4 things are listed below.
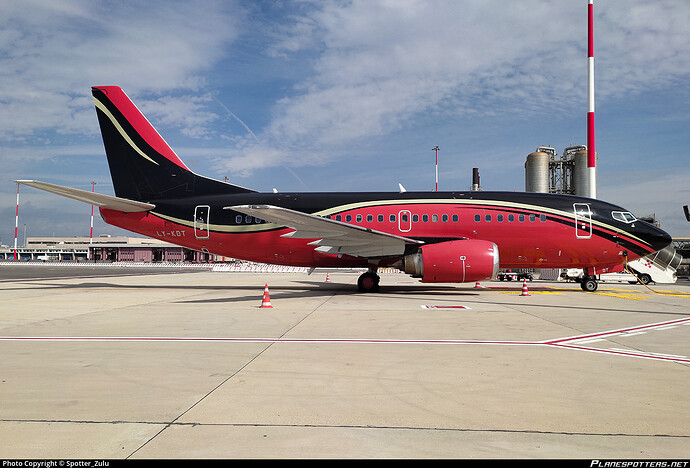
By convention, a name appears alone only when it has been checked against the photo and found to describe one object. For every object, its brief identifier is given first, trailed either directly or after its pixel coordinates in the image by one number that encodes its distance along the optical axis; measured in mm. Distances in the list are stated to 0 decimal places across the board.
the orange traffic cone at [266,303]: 12274
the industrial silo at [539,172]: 50250
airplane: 15984
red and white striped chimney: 31062
